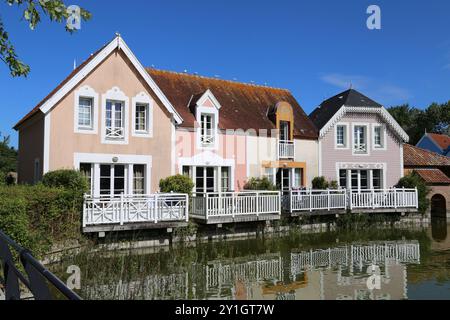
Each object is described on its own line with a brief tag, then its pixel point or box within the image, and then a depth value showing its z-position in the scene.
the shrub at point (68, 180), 13.72
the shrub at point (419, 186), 23.12
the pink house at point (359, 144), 23.98
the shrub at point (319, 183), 22.50
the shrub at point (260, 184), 20.12
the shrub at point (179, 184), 16.77
